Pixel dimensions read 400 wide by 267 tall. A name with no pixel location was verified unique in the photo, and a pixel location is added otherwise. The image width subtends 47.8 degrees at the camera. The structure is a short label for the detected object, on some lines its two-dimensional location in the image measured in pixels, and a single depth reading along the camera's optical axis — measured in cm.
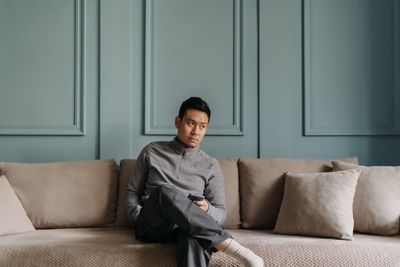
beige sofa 188
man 181
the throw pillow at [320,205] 211
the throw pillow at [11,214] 214
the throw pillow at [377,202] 218
